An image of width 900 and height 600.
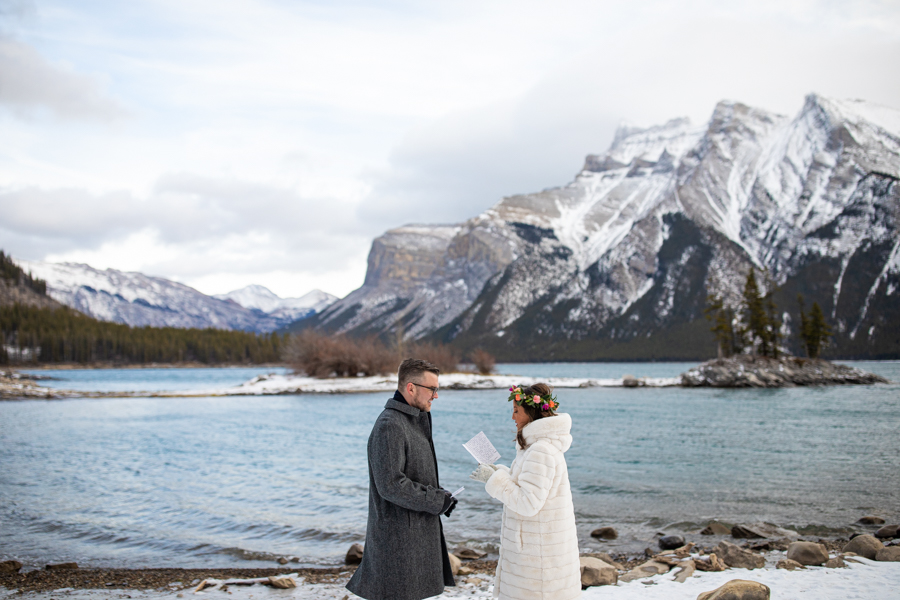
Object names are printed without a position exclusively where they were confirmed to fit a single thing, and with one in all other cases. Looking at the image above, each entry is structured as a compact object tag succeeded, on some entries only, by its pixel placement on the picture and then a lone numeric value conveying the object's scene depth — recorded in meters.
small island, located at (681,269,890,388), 65.25
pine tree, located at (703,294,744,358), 73.81
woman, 4.20
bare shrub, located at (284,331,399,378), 69.88
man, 4.22
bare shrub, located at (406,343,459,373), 72.75
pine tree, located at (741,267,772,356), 70.50
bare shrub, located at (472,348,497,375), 82.50
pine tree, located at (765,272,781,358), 70.69
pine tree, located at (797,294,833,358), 71.81
